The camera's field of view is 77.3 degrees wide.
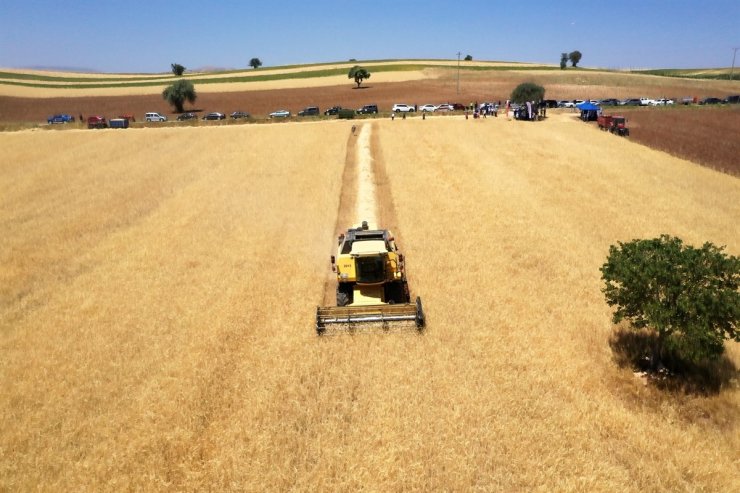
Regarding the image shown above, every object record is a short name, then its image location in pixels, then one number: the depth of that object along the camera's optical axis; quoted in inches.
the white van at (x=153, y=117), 2741.1
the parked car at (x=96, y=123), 2410.8
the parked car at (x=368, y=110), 2600.9
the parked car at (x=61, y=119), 2719.0
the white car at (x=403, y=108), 2700.3
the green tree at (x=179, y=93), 3270.2
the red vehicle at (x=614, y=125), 1913.1
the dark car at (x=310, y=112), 2687.0
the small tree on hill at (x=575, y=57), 7401.6
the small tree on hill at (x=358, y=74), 4238.4
